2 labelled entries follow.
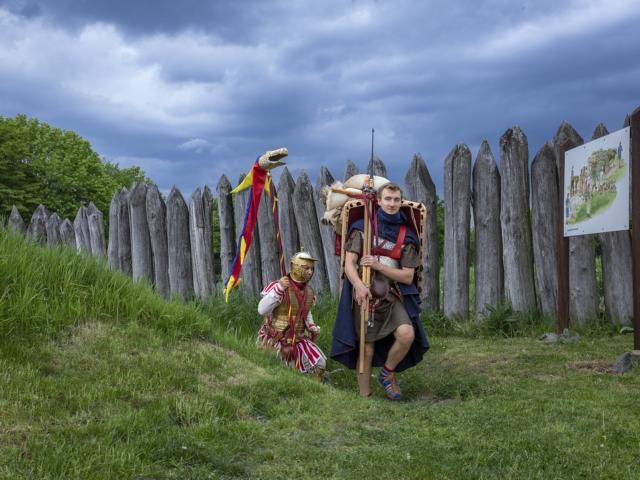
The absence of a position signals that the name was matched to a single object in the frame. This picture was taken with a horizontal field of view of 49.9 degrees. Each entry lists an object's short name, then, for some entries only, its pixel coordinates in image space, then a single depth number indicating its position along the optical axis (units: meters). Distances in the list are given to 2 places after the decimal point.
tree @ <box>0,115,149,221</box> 18.33
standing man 5.50
